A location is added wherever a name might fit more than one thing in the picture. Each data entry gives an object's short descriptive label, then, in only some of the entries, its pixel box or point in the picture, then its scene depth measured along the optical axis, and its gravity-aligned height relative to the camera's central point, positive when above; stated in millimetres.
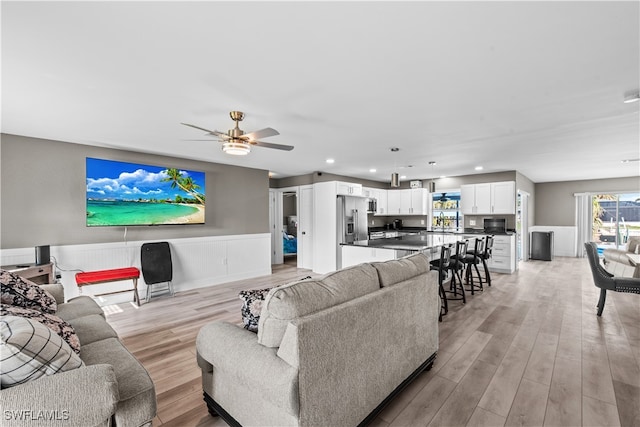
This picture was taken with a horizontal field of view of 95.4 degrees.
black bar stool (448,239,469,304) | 4145 -708
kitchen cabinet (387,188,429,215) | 8289 +296
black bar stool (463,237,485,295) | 4797 -765
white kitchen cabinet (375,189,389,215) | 8551 +283
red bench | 3816 -886
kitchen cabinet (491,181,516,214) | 6777 +344
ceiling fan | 2888 +740
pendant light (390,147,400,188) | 4969 +548
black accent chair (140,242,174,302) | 4570 -834
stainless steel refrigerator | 6508 -188
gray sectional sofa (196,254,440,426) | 1389 -774
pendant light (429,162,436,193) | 5998 +558
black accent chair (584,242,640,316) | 3570 -863
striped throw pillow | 1112 -574
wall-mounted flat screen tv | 4262 +274
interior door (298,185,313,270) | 7133 -411
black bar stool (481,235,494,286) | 5213 -750
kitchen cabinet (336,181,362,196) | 6508 +528
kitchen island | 4230 -559
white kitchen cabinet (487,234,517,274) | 6516 -966
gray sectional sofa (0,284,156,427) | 1077 -762
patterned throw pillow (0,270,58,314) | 1916 -574
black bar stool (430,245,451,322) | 3711 -760
